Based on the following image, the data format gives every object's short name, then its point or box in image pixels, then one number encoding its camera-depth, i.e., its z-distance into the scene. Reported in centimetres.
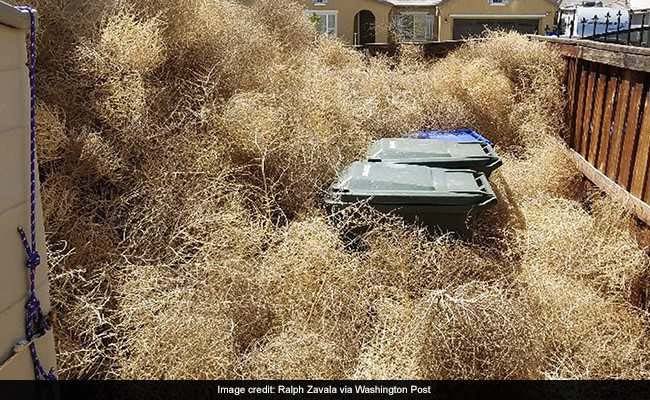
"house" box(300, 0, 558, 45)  2128
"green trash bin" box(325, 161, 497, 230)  344
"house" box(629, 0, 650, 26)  713
